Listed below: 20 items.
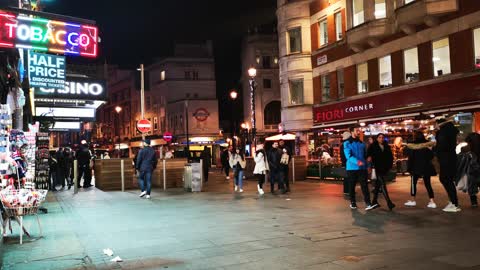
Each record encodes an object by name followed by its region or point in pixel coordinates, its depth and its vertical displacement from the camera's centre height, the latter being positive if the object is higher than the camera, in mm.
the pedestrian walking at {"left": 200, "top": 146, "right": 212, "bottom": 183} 22727 -838
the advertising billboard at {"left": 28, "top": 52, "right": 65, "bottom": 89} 13570 +2305
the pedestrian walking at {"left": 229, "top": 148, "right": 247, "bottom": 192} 16484 -765
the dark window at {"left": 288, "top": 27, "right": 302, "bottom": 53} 31047 +6800
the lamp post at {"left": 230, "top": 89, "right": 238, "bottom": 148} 60281 +2874
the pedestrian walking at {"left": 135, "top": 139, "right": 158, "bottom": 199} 15336 -555
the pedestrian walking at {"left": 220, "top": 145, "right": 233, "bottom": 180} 25767 -986
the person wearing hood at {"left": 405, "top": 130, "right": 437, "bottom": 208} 10820 -555
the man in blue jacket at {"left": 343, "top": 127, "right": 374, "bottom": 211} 10875 -605
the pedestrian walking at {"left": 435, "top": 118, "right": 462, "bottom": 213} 10133 -452
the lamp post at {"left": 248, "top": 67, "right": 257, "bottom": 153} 27011 +3633
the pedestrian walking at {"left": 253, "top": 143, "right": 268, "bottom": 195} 15480 -773
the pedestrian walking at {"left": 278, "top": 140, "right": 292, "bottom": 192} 15651 -777
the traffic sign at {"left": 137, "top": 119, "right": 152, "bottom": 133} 21734 +898
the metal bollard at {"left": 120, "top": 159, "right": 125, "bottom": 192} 18109 -931
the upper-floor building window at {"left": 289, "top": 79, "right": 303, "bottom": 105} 31375 +3262
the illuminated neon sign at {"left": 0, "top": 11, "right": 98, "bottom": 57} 9484 +2476
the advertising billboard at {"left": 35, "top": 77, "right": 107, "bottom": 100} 16469 +2050
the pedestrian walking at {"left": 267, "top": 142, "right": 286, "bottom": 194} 15570 -792
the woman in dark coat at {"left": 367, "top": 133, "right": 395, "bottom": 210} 10766 -614
